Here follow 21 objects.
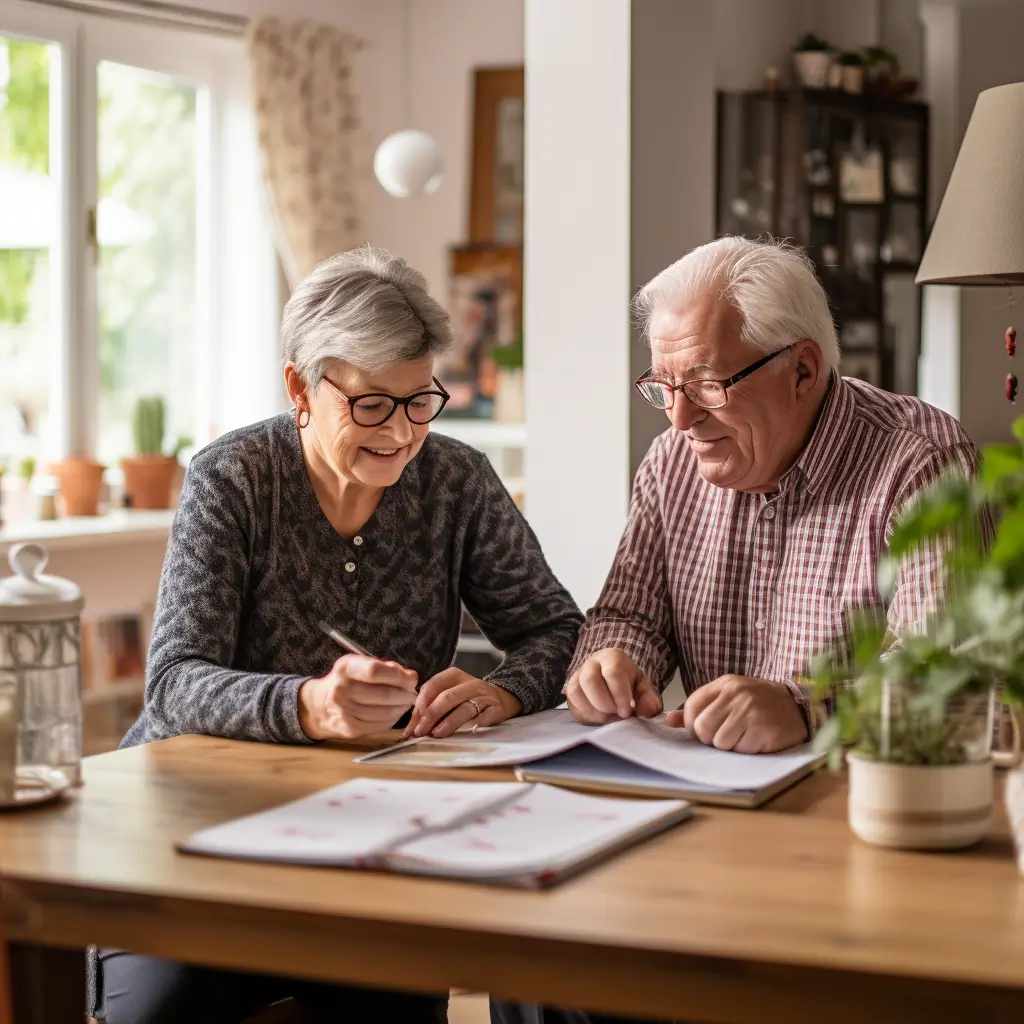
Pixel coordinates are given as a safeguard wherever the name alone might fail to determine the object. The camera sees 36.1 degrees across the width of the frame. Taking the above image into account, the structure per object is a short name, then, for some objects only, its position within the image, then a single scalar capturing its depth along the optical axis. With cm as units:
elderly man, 197
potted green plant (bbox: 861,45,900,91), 587
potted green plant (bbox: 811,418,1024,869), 111
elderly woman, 183
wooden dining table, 103
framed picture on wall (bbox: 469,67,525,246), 610
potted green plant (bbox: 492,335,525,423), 594
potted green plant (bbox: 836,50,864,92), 581
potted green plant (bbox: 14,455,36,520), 480
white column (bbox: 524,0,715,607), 298
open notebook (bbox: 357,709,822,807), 148
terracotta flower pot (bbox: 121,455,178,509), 515
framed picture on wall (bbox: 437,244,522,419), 609
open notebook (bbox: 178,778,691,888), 122
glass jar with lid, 143
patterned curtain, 557
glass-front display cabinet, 565
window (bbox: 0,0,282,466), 500
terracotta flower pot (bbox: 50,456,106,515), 497
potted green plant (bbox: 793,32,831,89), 586
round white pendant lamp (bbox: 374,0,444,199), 506
